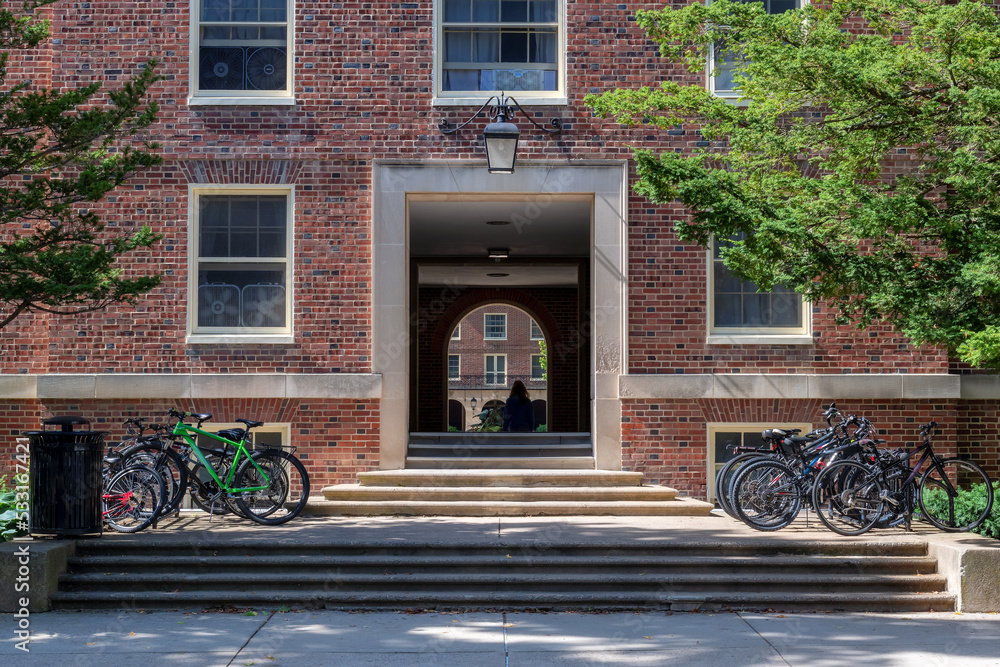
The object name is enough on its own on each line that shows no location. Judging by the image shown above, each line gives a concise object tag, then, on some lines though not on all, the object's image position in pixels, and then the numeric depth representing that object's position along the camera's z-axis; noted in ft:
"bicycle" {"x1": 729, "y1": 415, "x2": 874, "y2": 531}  31.32
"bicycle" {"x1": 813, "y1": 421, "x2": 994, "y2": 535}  30.63
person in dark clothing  62.54
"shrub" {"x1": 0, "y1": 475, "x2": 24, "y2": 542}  29.22
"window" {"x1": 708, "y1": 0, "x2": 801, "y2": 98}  39.99
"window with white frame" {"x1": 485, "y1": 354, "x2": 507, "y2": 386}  198.59
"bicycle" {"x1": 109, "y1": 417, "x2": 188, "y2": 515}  32.09
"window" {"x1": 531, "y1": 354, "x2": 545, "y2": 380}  198.80
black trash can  27.91
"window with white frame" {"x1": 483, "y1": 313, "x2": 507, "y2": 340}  201.05
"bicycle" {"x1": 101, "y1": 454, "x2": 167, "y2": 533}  30.94
